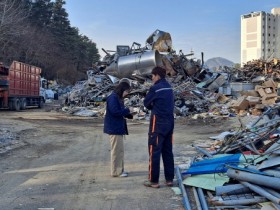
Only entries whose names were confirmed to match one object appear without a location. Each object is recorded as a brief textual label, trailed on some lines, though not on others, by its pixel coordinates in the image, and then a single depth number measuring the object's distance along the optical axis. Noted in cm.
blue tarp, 426
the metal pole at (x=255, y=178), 341
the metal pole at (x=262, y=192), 321
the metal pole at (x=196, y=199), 348
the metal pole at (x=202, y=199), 347
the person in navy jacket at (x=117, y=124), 469
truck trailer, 1757
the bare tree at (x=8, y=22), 2743
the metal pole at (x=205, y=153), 536
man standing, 424
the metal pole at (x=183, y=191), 354
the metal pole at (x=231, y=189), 364
